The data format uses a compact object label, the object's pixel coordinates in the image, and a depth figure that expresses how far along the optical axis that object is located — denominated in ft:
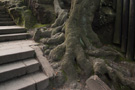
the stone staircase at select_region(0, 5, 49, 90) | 7.82
